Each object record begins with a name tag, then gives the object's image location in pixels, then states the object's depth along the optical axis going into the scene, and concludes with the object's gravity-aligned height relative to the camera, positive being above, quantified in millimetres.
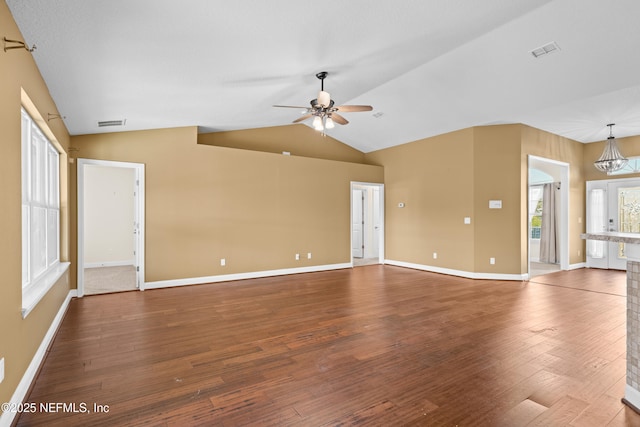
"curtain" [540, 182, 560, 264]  8219 -311
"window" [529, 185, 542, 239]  8852 +55
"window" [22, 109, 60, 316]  2740 -5
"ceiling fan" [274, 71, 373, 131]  3996 +1311
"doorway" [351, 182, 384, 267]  9133 -332
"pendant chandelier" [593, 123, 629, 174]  5840 +985
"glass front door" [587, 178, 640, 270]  6918 -49
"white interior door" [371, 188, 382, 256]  9141 -335
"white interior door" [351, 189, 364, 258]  9250 -305
